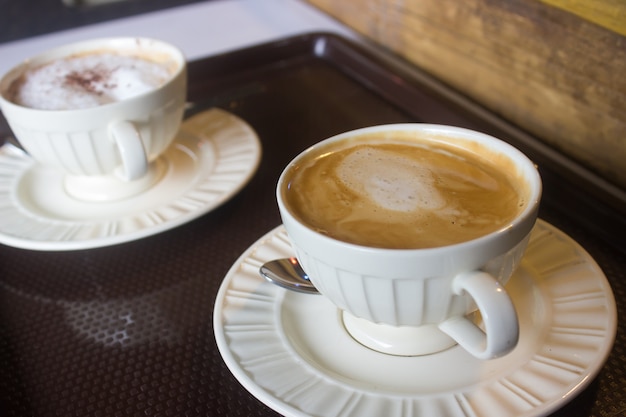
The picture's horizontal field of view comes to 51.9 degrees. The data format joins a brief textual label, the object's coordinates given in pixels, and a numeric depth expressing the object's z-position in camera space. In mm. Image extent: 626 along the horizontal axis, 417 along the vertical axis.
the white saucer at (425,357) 444
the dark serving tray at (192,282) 521
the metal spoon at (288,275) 557
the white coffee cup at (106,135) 701
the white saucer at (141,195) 692
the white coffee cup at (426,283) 416
